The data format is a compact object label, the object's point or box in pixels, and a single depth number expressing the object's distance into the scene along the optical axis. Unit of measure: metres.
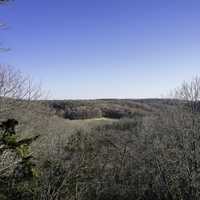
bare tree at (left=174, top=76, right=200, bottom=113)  15.86
